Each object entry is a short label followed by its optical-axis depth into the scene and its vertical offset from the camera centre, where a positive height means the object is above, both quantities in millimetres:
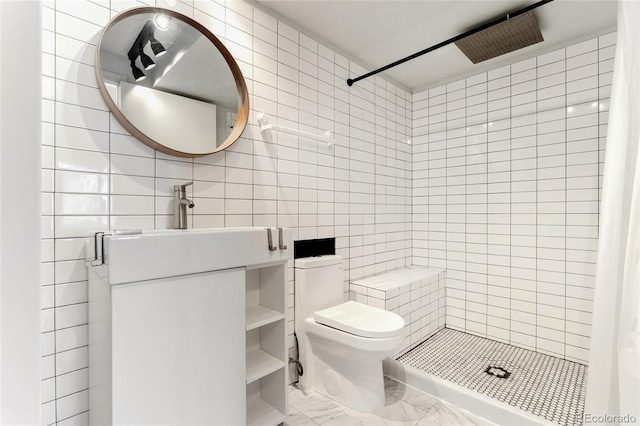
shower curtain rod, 1636 +1115
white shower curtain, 757 -42
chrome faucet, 1371 +26
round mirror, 1276 +618
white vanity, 960 -409
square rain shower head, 1850 +1180
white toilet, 1569 -676
